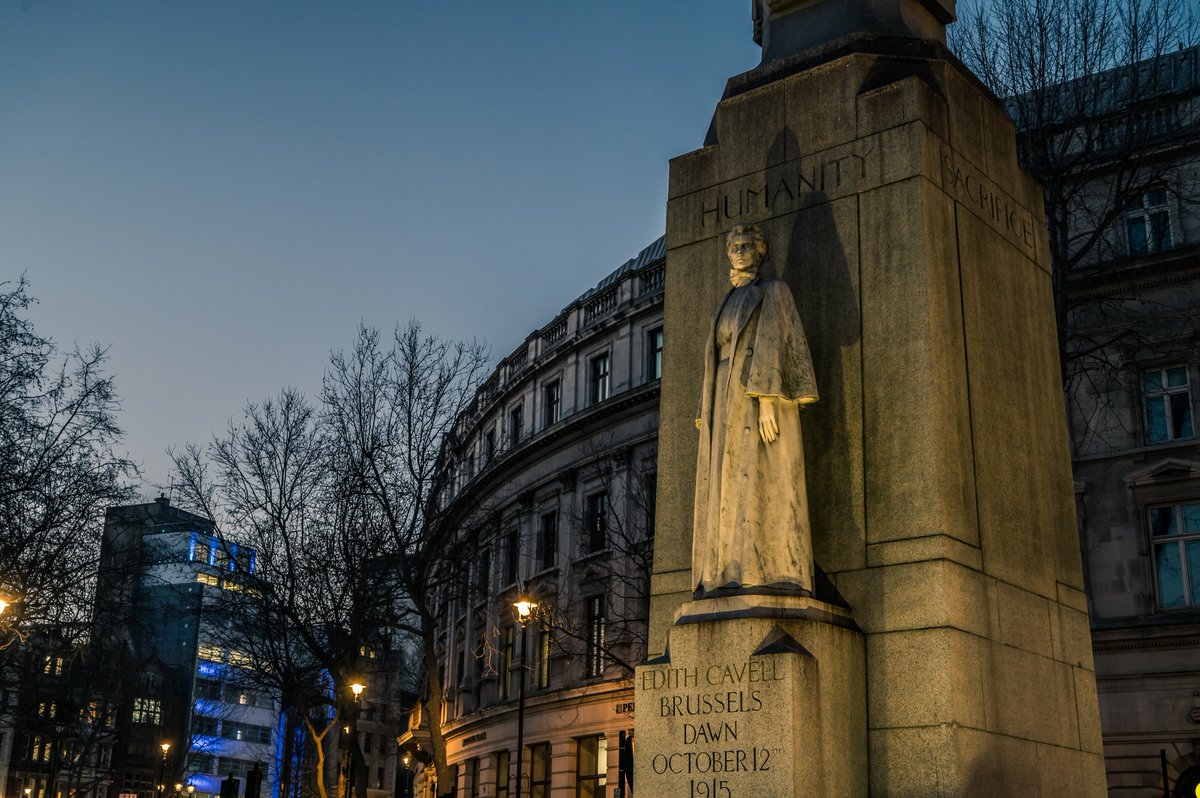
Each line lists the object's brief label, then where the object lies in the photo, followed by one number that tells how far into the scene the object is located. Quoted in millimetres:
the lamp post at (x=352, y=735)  41312
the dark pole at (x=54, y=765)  55259
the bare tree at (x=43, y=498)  32750
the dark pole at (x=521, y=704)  31223
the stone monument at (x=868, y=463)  8914
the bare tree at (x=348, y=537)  38656
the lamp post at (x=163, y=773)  90550
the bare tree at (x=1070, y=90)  24734
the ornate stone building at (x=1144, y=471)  33188
